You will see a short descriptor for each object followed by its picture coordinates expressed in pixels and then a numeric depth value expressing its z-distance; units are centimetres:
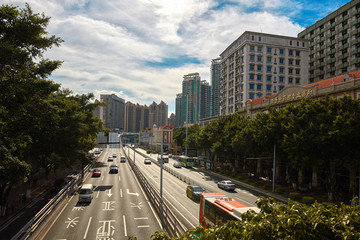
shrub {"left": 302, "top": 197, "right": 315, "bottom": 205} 3012
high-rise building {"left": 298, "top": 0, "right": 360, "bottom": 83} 6662
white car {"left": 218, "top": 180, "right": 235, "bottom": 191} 3700
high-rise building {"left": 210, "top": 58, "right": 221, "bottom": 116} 18668
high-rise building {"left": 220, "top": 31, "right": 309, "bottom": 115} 7550
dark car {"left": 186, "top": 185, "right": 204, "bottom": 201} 3007
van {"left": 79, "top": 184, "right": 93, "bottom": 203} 2714
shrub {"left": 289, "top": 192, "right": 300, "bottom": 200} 3199
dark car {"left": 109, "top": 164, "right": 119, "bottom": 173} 5244
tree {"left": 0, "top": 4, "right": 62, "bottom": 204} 1550
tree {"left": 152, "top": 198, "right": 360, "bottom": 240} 545
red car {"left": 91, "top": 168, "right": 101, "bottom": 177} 4827
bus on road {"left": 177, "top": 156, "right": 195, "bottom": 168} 6819
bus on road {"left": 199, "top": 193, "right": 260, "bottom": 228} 1546
